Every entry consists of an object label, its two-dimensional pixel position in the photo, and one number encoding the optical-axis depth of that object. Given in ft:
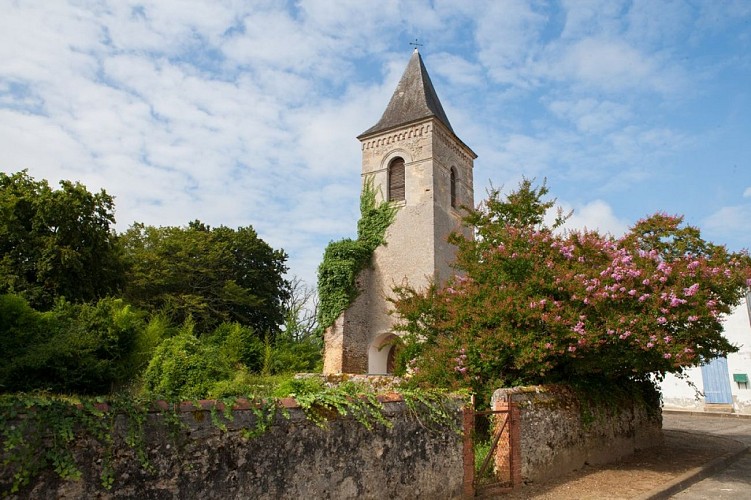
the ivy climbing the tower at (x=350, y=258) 70.44
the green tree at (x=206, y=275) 94.79
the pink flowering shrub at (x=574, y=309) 27.30
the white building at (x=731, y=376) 68.08
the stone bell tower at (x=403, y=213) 70.33
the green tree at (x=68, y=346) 41.68
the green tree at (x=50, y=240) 65.21
